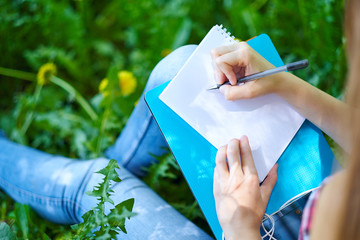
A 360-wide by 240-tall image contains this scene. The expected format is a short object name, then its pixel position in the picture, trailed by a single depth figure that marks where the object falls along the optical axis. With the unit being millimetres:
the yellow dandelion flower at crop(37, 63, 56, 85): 1263
